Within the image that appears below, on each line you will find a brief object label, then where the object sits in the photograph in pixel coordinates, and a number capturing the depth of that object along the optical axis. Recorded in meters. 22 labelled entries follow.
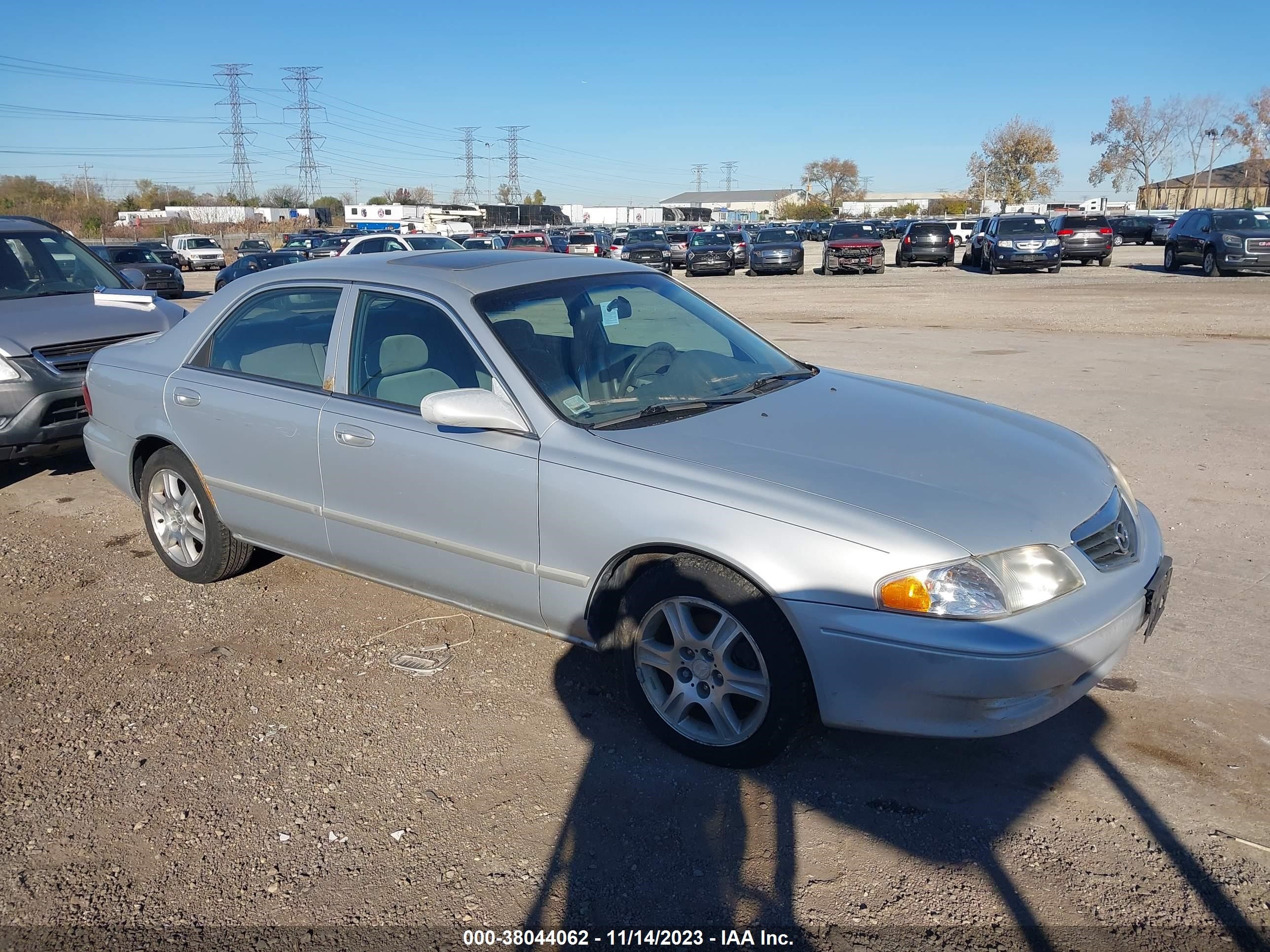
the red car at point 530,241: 32.78
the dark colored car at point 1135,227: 51.53
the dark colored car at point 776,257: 33.31
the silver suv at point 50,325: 6.63
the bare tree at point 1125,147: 87.94
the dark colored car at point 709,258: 34.47
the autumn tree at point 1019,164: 94.69
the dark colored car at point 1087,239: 32.94
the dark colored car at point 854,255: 32.81
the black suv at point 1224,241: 25.03
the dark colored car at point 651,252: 35.47
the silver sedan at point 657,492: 2.99
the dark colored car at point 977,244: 33.06
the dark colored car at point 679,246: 40.72
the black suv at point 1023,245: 29.88
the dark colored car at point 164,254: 36.47
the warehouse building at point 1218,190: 82.56
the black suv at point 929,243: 35.78
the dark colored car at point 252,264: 25.11
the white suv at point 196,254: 47.91
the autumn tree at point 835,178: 131.00
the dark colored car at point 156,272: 28.98
